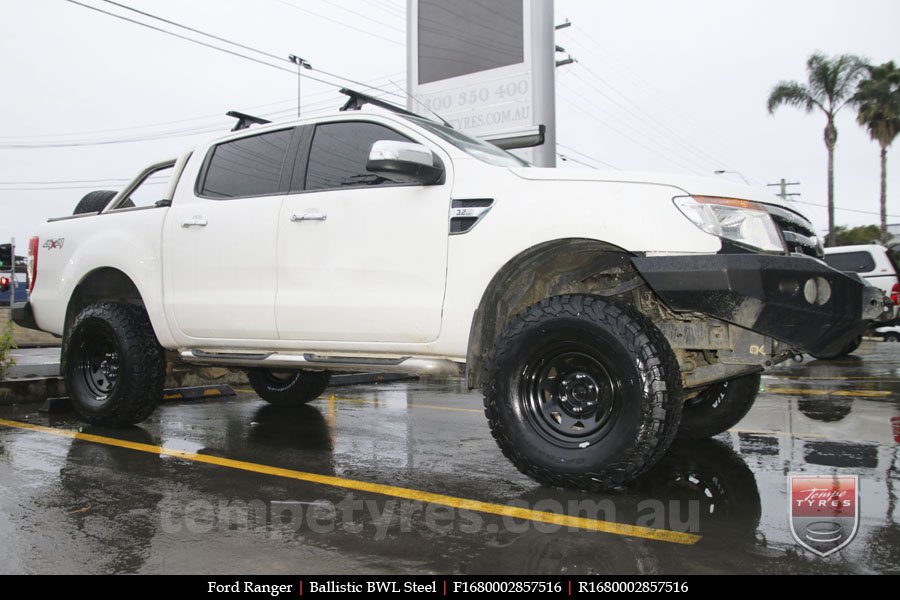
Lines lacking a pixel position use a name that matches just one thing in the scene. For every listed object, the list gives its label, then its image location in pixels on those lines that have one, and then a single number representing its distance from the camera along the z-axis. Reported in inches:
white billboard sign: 462.9
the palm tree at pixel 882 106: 1354.6
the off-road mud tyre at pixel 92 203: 245.1
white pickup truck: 133.2
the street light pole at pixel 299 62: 817.0
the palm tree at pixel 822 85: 1268.5
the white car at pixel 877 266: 555.5
